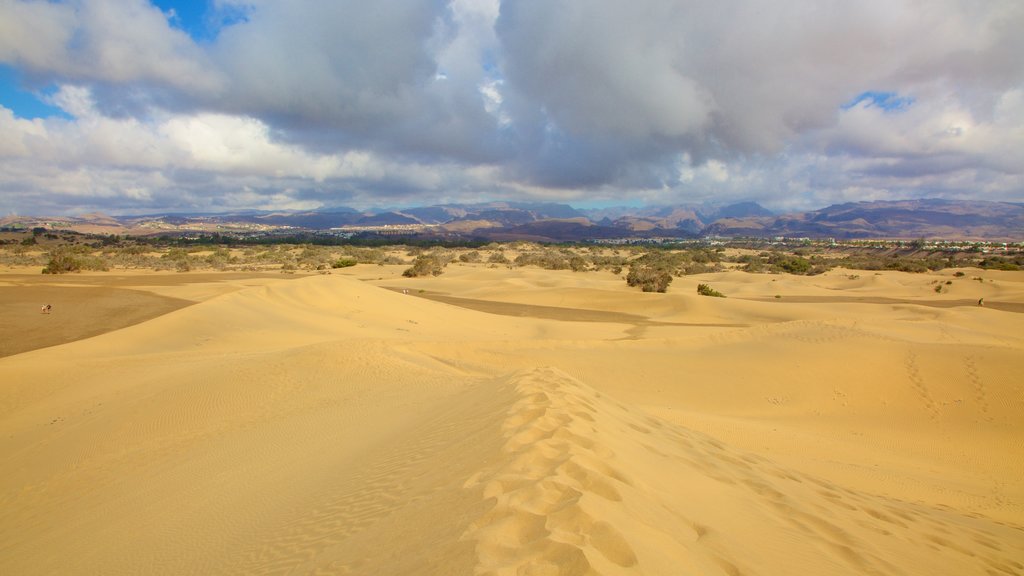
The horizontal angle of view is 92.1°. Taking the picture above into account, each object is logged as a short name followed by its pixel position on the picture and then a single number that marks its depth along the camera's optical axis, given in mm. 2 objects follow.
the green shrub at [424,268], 42781
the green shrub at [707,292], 32069
